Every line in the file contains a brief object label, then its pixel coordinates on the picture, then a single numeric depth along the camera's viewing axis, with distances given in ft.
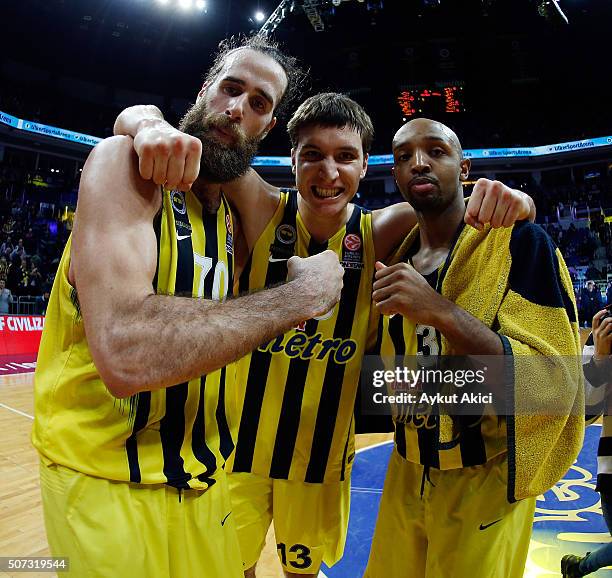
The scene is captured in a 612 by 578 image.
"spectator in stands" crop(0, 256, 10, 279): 41.35
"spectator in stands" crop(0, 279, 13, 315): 33.52
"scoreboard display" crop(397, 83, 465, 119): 67.72
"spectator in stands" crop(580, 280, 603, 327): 45.70
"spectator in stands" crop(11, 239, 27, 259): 48.78
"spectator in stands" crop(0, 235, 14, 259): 48.63
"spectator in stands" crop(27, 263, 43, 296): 42.80
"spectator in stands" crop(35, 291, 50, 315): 37.58
